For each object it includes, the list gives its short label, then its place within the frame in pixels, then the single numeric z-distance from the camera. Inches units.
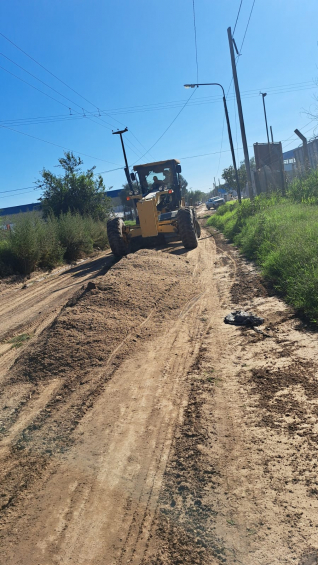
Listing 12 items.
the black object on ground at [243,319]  235.9
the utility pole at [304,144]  716.0
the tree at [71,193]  1107.3
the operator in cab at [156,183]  682.8
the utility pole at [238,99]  818.2
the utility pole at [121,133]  1228.0
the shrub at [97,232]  888.5
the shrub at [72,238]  736.3
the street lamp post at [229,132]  949.3
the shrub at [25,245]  580.4
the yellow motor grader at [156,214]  582.9
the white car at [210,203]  2278.5
